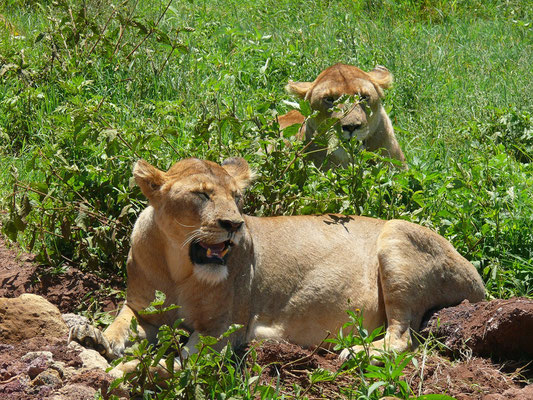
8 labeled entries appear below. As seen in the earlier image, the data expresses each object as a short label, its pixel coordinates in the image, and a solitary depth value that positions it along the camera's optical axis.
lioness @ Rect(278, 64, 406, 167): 16.20
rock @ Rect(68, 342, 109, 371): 9.25
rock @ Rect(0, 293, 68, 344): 9.80
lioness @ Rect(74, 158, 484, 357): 10.27
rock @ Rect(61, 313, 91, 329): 10.52
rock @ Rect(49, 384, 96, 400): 8.45
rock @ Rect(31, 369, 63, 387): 8.61
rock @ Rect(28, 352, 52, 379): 8.77
